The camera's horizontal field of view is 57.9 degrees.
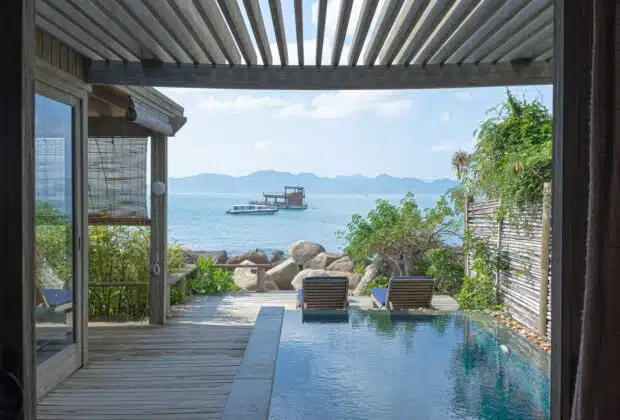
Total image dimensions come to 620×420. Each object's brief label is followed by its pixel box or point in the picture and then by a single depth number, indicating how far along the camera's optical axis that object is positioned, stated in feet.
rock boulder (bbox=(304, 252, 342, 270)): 49.17
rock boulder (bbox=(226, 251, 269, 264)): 50.26
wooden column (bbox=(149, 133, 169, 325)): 22.45
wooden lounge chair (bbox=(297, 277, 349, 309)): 25.13
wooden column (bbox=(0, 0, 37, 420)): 4.84
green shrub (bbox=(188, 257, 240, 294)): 31.53
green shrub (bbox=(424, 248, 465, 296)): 32.19
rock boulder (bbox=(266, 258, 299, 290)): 41.93
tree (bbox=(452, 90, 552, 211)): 22.33
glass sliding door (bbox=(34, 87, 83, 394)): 14.26
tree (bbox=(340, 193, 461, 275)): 34.68
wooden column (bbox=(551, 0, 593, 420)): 4.79
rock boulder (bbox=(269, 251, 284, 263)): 65.51
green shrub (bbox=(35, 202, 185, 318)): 23.25
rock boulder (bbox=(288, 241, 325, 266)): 54.13
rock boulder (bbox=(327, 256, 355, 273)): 44.45
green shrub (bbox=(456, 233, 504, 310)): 26.27
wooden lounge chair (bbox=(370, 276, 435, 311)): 25.11
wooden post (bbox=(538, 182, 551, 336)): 20.07
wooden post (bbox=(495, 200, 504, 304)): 25.50
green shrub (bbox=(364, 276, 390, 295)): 34.65
